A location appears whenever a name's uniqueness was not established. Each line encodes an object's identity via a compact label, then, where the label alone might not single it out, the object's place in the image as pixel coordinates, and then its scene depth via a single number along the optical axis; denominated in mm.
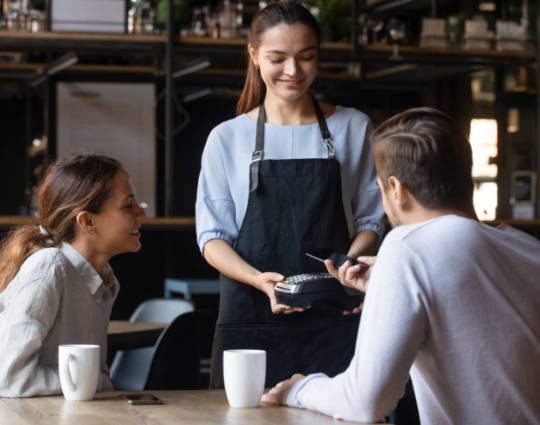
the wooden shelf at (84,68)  6582
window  7926
